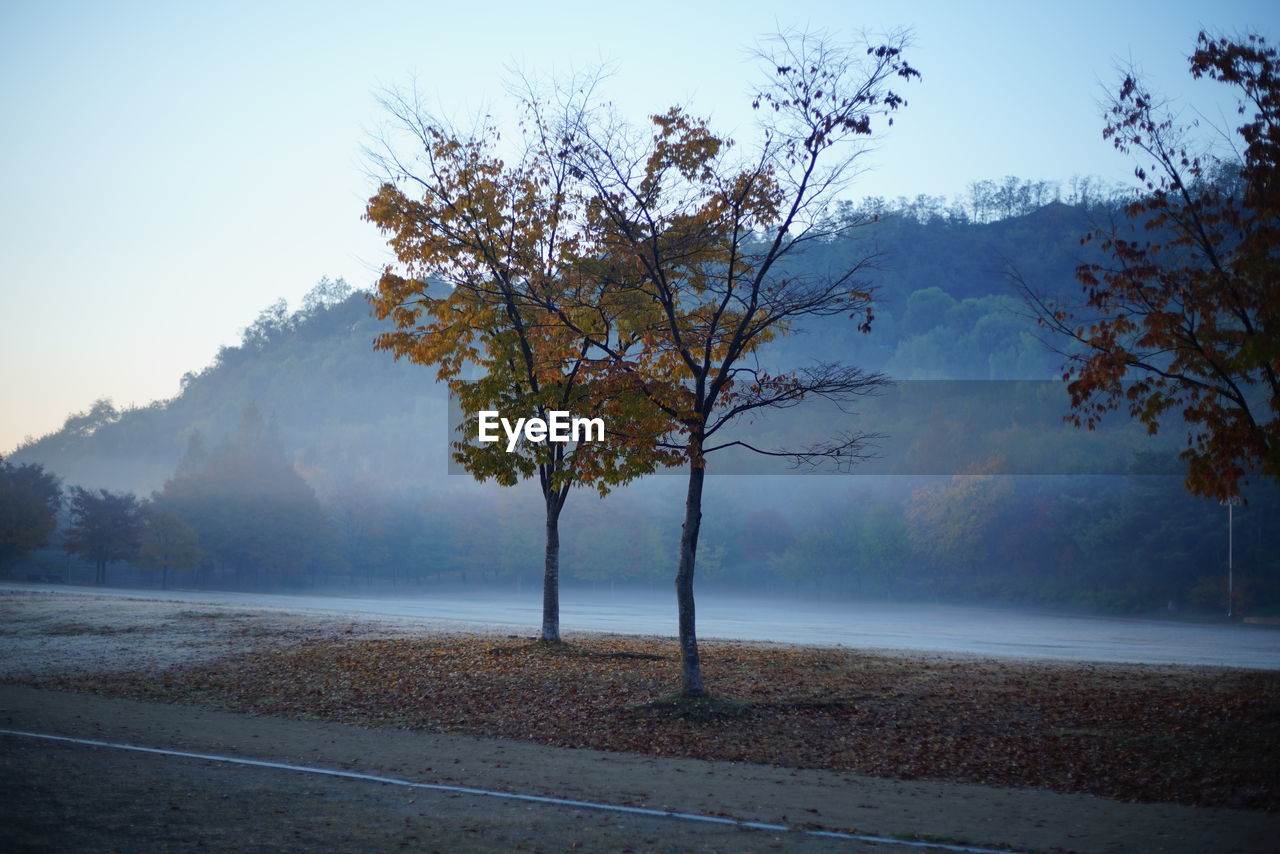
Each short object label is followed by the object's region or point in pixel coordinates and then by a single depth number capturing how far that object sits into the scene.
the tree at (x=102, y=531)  78.75
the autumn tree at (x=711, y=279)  15.42
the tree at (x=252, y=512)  88.38
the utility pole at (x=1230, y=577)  62.59
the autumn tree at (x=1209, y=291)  13.24
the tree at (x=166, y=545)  81.50
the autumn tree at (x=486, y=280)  20.31
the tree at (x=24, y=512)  75.56
